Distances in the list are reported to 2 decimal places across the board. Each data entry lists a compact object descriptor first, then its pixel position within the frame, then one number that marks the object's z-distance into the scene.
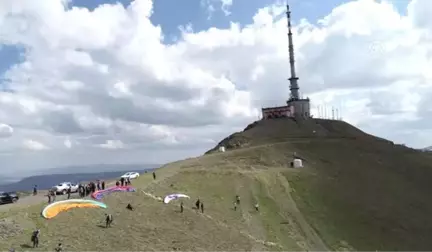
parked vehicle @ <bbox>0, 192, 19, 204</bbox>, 67.94
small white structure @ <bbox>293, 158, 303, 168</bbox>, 112.67
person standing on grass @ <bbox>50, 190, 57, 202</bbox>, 65.08
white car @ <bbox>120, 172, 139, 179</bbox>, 89.29
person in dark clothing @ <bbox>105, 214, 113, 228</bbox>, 54.44
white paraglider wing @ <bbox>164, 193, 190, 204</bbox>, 69.14
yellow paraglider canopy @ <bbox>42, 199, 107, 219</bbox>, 53.69
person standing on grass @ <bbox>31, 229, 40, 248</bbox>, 45.59
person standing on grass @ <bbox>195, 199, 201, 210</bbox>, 70.23
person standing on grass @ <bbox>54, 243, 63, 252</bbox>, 45.03
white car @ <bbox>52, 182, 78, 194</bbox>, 74.88
